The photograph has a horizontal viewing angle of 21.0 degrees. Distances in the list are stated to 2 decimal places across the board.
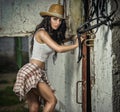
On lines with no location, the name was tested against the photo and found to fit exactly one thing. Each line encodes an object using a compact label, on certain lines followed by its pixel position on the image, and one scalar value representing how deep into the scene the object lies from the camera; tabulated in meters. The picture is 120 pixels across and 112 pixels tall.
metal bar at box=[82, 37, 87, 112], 5.04
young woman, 4.95
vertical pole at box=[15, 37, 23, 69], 13.05
